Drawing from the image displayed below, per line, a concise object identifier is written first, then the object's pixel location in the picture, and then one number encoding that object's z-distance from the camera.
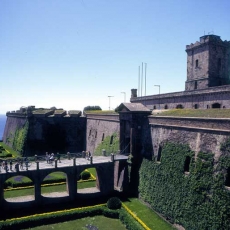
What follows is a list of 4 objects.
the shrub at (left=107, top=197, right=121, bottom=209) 24.56
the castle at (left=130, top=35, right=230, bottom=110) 36.91
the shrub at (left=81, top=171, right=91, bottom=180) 33.81
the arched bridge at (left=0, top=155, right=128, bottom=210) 25.34
